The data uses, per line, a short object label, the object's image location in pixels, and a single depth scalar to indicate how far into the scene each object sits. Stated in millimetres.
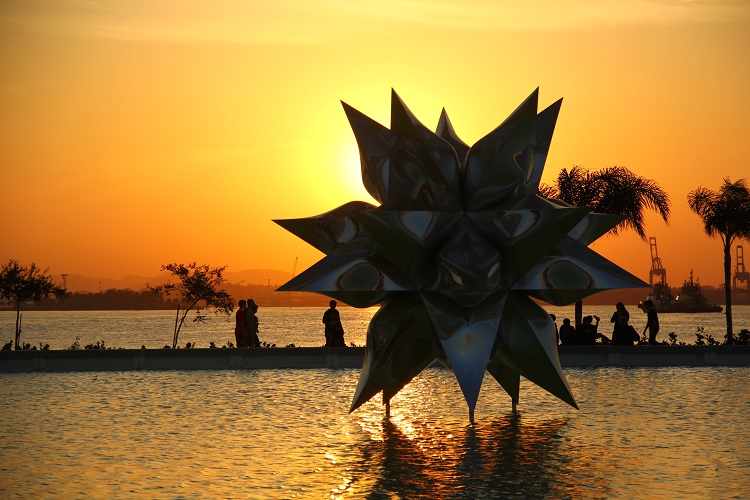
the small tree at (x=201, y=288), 43562
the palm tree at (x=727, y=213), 42656
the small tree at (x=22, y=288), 45844
